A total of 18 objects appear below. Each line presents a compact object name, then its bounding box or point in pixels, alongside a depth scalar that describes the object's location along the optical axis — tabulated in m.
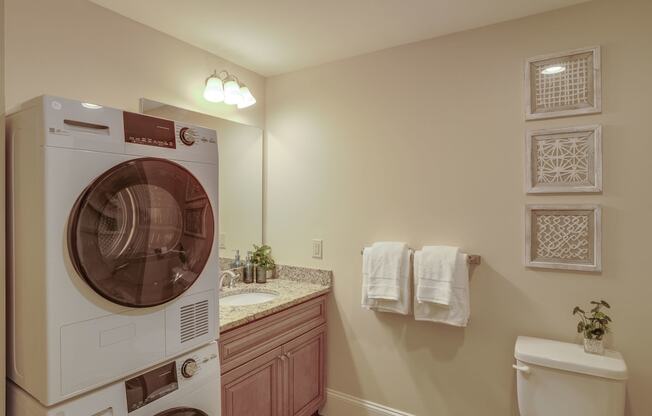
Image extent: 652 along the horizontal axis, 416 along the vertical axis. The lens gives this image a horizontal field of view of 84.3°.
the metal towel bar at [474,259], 1.96
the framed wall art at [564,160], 1.71
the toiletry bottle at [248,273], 2.51
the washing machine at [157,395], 1.12
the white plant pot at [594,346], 1.62
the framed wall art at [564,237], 1.72
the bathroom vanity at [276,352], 1.75
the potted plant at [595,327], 1.62
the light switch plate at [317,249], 2.50
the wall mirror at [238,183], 2.39
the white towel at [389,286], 2.08
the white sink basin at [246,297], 2.26
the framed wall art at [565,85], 1.71
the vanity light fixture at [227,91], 2.18
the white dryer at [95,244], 1.05
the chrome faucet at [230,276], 2.34
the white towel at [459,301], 1.91
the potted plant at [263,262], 2.51
